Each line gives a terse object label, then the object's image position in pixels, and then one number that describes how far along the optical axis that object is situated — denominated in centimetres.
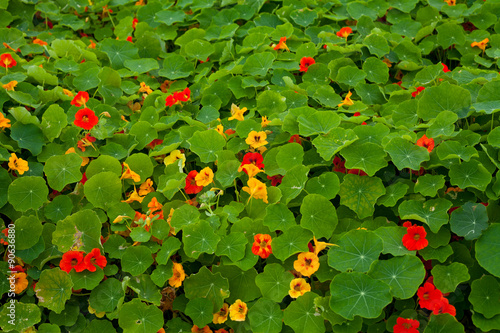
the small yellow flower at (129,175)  222
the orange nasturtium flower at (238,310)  183
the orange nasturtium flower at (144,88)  294
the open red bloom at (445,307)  175
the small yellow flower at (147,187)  230
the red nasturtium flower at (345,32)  319
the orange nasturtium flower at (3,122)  234
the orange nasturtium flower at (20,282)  200
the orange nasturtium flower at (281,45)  308
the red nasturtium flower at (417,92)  262
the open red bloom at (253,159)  223
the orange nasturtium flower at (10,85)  259
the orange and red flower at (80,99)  260
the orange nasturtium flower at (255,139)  228
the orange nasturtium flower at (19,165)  222
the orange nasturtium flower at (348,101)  262
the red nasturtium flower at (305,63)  293
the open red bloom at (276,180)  226
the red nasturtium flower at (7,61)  280
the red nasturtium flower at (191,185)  223
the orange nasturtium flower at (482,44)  302
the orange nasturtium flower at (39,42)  341
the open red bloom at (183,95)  272
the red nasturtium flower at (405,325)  175
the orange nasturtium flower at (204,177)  215
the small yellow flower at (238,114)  253
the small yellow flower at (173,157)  236
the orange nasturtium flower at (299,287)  182
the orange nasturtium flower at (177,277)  195
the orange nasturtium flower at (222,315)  189
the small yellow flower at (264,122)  244
